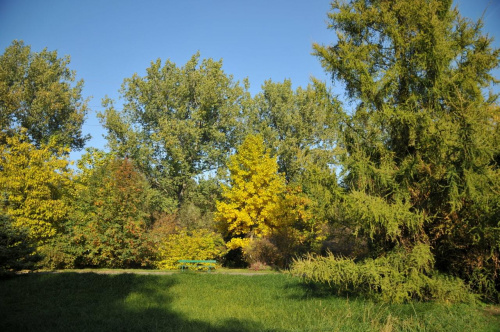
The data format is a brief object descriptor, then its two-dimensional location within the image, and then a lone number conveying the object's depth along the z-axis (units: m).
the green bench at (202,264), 18.51
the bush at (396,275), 8.45
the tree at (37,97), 29.69
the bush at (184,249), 22.39
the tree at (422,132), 8.13
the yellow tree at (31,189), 19.81
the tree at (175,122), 30.89
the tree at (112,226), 19.67
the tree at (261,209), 21.77
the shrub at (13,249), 12.91
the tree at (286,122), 33.57
